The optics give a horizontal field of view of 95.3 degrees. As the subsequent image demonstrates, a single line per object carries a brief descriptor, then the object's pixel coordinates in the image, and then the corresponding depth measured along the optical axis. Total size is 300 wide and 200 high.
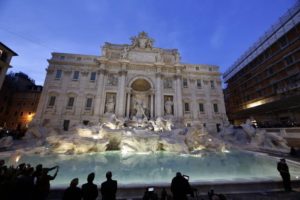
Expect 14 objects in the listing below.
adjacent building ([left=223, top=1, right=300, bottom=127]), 20.14
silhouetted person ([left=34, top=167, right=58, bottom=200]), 2.73
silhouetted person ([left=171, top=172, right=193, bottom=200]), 2.97
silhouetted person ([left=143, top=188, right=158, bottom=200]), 2.92
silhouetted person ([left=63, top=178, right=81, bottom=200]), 2.48
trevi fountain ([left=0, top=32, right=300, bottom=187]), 6.91
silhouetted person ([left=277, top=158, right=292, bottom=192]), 4.18
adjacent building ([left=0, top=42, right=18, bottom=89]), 16.53
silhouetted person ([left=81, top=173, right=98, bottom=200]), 2.59
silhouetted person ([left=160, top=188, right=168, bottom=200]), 3.01
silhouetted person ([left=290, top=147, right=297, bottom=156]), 8.88
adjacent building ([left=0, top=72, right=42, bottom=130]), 27.75
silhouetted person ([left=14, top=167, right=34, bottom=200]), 2.35
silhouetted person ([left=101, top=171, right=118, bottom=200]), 2.77
